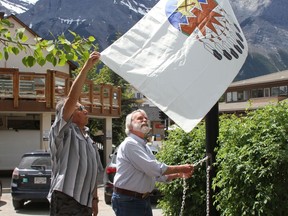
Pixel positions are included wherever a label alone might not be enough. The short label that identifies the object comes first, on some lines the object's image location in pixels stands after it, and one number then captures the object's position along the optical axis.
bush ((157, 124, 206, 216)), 6.30
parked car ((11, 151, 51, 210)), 12.88
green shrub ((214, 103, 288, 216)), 4.77
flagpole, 5.62
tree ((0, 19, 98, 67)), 4.66
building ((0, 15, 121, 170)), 23.86
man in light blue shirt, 4.71
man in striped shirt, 4.47
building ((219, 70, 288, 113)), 46.50
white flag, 4.61
